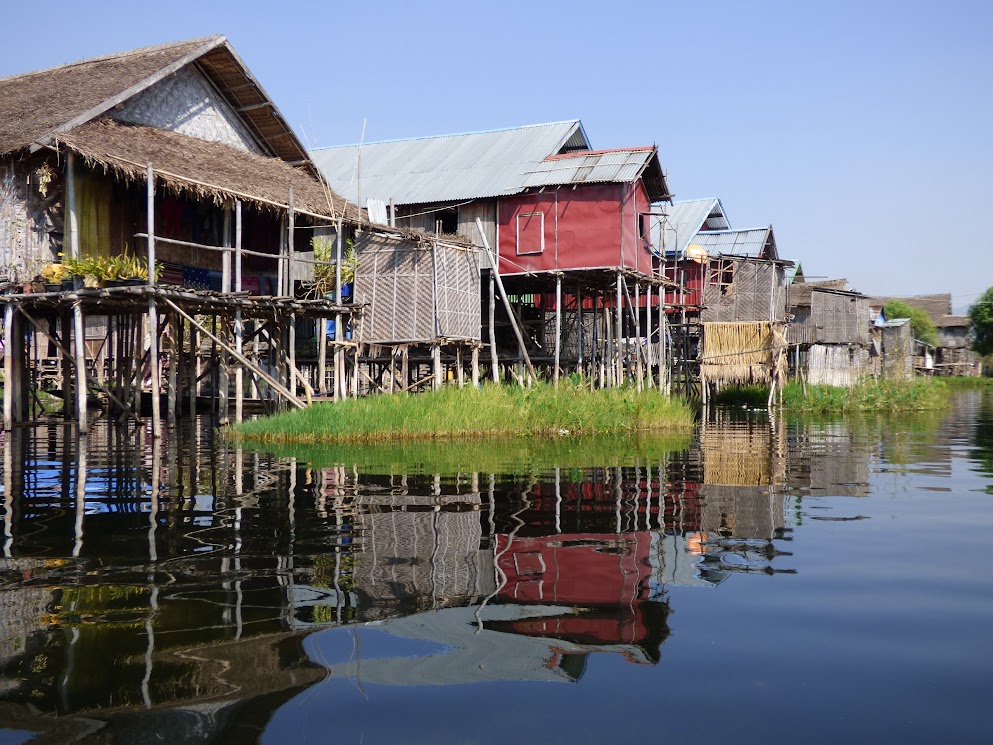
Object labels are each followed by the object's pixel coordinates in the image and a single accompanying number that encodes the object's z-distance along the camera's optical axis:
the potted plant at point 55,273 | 14.99
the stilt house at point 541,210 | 21.95
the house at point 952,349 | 60.25
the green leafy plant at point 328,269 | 19.61
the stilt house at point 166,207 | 14.98
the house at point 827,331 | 37.19
